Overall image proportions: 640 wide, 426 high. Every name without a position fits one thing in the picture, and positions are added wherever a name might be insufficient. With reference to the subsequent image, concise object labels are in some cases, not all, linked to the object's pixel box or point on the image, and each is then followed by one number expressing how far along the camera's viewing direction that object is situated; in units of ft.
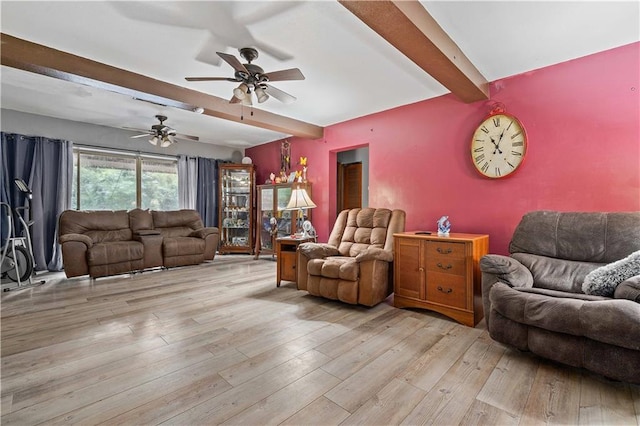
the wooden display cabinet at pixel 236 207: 21.38
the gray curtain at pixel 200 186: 20.71
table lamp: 12.94
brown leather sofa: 13.74
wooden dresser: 8.57
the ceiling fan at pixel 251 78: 8.66
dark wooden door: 20.70
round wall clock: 10.05
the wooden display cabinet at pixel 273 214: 18.17
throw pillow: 6.34
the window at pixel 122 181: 17.22
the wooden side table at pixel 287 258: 12.41
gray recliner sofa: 5.37
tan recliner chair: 9.70
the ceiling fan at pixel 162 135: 15.28
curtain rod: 17.07
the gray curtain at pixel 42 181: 14.74
